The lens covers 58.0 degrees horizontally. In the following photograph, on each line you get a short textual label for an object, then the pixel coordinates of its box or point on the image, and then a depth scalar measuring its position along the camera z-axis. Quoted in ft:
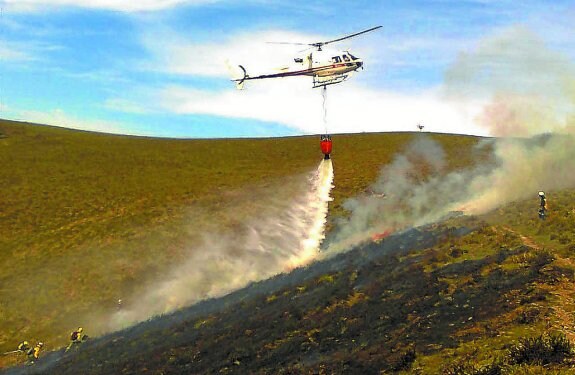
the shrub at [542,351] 50.29
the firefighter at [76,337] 135.13
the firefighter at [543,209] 115.75
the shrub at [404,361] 58.03
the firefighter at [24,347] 133.63
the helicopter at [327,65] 175.83
